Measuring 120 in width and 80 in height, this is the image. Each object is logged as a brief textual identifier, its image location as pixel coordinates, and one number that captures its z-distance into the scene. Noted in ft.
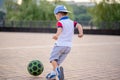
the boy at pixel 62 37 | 23.60
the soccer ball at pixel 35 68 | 27.22
